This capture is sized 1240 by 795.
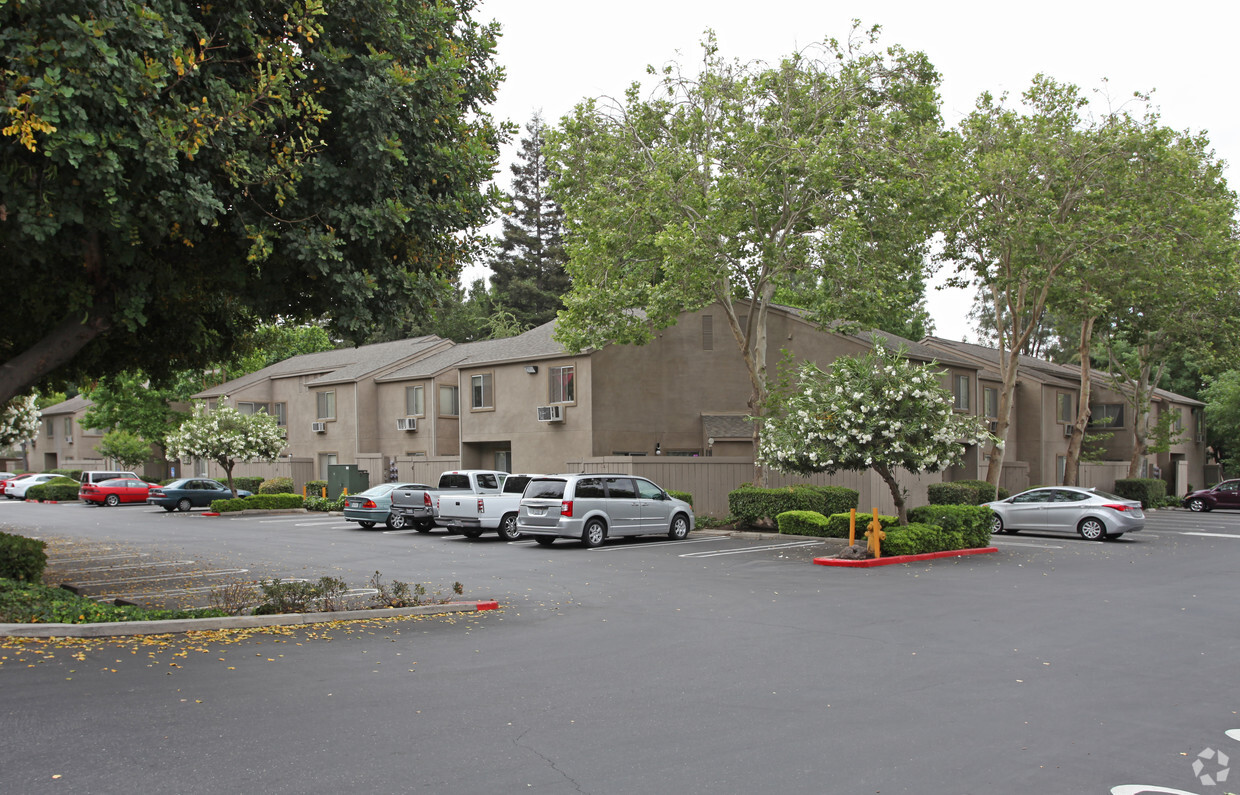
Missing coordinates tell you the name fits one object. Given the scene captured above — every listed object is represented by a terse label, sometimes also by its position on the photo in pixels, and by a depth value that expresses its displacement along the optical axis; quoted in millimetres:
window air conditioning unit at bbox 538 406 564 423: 32969
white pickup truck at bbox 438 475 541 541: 24297
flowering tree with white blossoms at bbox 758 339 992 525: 19234
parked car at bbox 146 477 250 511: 39719
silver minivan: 21578
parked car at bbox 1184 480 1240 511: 42000
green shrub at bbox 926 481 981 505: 31656
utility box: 41031
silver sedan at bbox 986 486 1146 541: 24875
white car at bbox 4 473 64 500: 51656
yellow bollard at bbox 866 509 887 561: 19188
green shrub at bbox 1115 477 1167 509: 42219
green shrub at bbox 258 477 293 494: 44094
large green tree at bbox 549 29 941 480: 25031
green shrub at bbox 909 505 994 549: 21125
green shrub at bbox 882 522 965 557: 19641
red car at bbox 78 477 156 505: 44406
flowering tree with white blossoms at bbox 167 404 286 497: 38625
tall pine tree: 66312
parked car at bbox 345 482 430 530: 27984
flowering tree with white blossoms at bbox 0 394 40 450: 33500
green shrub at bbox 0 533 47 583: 13262
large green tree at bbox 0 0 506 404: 8984
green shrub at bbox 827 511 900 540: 21516
